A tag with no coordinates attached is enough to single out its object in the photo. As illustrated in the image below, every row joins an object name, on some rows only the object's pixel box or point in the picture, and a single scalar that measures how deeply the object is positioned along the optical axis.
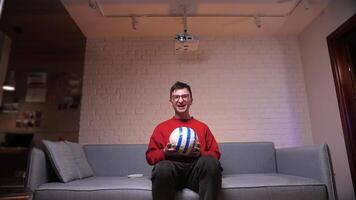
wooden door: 2.40
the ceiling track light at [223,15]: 2.66
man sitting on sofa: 1.52
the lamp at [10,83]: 1.76
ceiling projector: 2.71
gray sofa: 1.65
